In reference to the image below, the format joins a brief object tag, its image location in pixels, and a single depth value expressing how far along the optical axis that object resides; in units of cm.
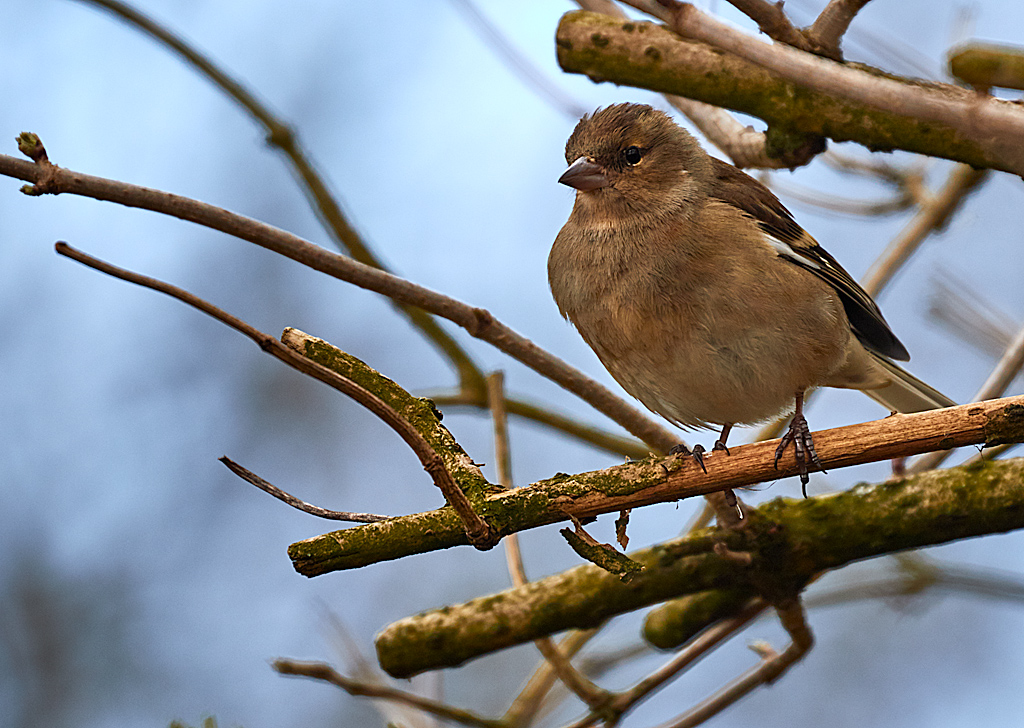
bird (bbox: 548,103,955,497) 628
